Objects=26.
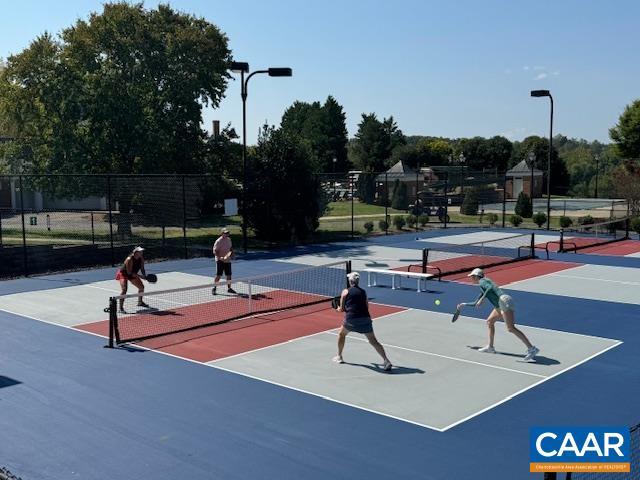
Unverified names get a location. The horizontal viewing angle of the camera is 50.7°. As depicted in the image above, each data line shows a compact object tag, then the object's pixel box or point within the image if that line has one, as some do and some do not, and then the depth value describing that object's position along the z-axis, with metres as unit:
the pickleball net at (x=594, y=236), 30.90
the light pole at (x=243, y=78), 26.72
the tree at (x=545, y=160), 85.62
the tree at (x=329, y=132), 93.62
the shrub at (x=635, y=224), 37.00
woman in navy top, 11.87
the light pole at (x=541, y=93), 34.25
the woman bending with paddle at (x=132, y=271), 17.17
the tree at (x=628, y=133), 60.25
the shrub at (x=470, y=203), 52.97
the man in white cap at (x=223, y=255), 19.91
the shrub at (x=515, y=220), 41.94
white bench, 20.38
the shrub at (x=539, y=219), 41.53
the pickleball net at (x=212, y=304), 15.61
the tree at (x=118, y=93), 32.44
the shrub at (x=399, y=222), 40.56
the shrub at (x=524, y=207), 48.94
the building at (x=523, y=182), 77.14
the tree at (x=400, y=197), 59.53
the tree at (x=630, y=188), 39.94
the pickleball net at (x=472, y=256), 24.14
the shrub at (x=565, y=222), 41.09
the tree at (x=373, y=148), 93.25
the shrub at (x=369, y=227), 38.16
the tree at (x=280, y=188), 32.56
